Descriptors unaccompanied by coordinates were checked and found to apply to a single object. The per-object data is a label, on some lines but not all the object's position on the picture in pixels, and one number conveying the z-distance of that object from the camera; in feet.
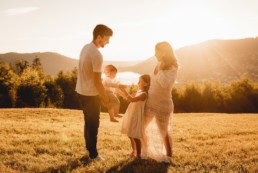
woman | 22.95
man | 22.86
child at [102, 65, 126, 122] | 24.98
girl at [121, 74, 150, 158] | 23.98
